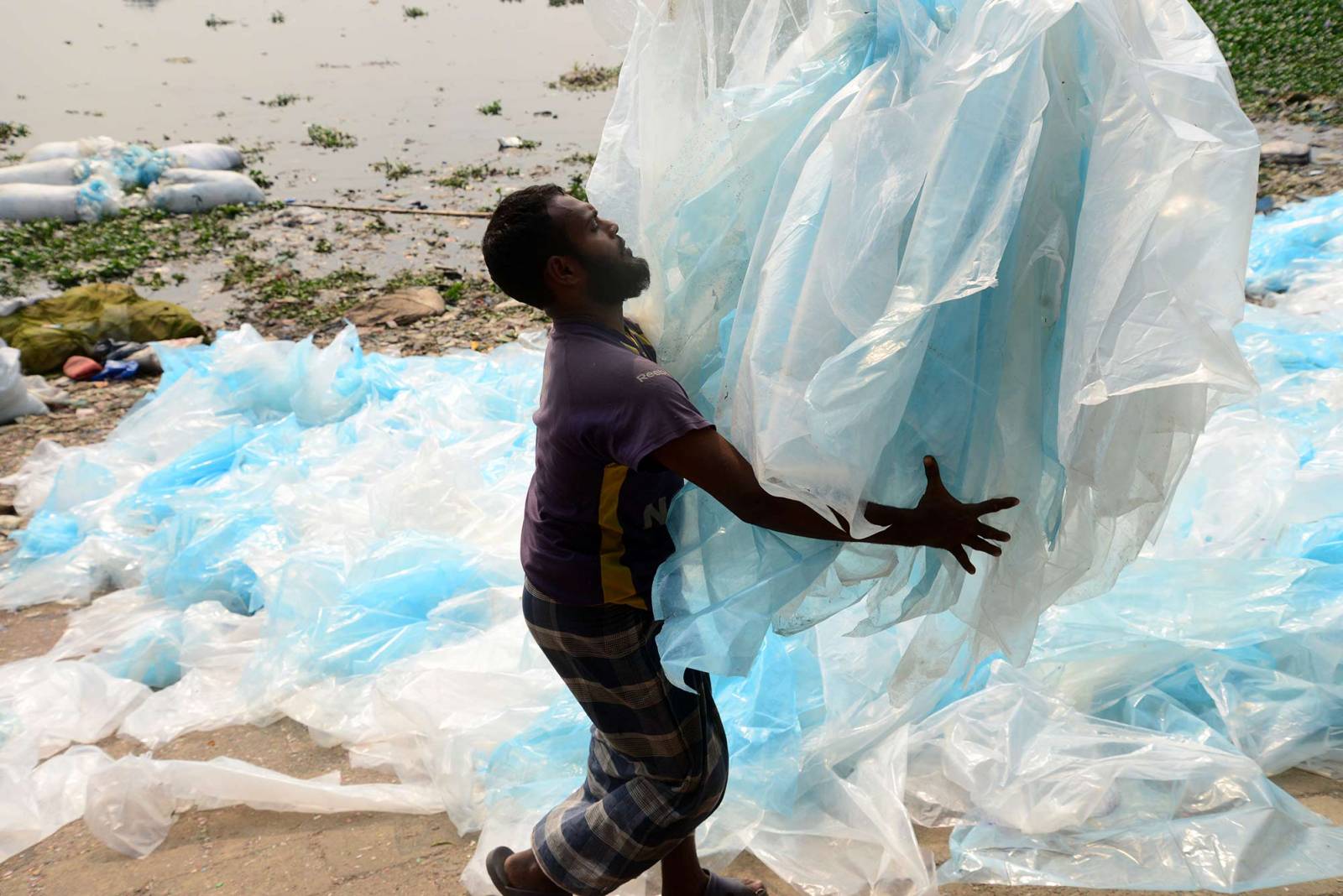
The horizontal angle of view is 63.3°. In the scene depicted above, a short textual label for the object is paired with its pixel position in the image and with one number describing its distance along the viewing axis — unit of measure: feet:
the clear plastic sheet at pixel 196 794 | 7.80
